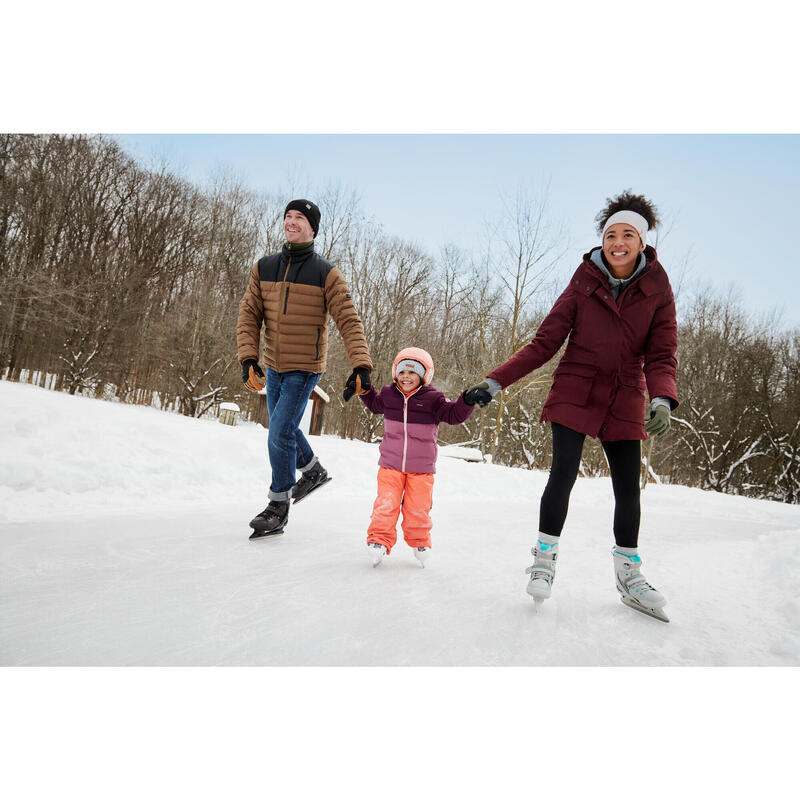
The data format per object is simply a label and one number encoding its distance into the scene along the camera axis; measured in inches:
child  101.4
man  110.6
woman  80.3
